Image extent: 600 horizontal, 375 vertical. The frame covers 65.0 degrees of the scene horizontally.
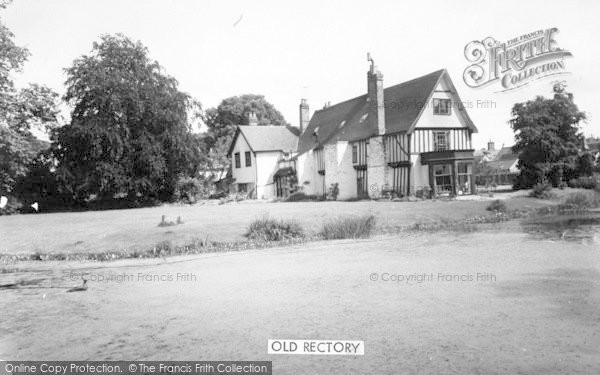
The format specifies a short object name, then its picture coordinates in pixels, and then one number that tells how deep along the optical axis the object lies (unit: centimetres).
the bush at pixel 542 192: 2862
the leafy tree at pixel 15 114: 2547
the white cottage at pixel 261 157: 4669
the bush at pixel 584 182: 3621
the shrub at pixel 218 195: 4809
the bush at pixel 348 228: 1591
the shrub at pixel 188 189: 4002
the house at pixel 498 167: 6308
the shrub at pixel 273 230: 1583
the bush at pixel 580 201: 2509
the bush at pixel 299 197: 4078
